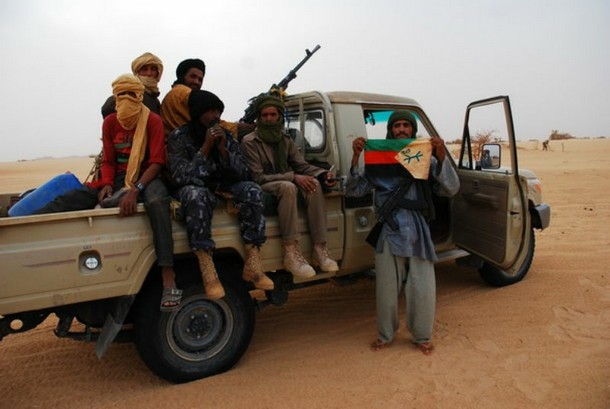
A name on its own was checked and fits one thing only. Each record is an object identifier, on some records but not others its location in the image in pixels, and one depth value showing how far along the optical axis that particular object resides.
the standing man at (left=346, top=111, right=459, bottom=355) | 3.87
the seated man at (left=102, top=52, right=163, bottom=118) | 4.15
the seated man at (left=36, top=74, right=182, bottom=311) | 3.23
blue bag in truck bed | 3.23
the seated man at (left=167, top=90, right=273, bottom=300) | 3.31
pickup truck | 3.03
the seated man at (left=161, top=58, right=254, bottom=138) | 3.97
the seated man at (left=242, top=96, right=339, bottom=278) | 3.68
